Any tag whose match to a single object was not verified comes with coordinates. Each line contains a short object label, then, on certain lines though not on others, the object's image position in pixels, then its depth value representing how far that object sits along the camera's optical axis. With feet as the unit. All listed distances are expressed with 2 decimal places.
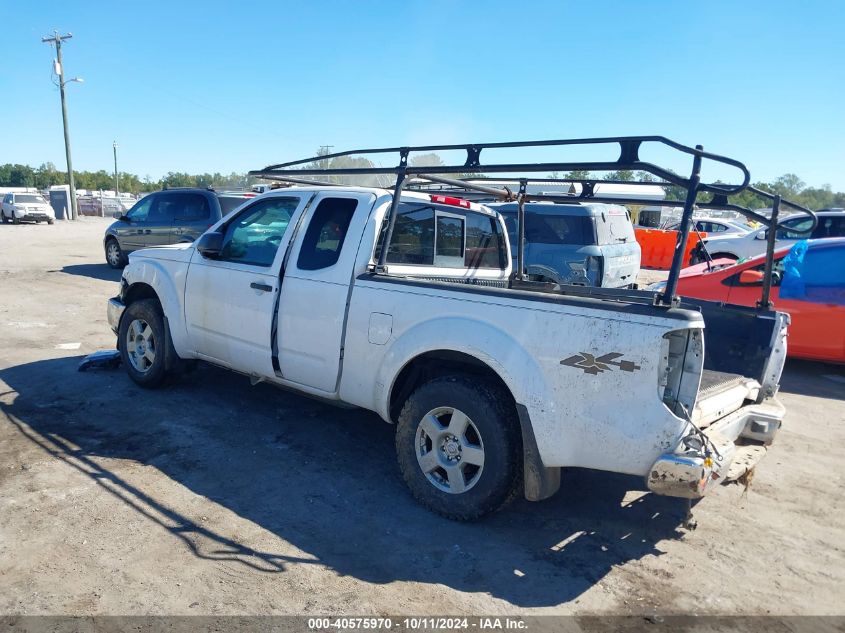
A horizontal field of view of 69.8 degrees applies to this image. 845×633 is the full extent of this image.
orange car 23.13
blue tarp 23.26
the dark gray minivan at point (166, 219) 39.19
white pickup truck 9.98
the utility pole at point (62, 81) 132.67
